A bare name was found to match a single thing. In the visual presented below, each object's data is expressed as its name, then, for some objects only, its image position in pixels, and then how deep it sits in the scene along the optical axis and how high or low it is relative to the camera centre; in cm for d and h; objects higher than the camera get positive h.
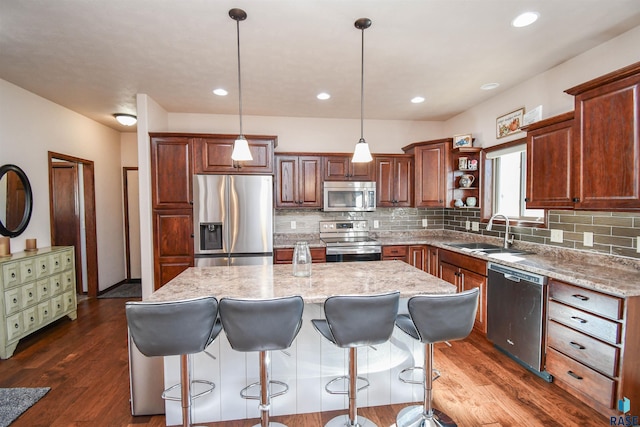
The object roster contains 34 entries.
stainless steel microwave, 420 +13
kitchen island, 182 -98
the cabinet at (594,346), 185 -94
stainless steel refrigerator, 352 -13
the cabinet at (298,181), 412 +34
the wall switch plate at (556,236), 282 -31
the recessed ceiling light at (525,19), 204 +126
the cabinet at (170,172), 356 +41
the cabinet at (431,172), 404 +44
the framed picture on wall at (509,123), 323 +89
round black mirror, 312 +8
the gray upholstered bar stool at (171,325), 138 -54
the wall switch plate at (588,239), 253 -30
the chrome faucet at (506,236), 334 -36
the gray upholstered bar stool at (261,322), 142 -55
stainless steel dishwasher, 237 -93
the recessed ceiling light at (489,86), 326 +127
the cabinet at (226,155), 362 +62
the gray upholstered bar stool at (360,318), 146 -55
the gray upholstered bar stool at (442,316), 152 -57
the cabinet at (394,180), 434 +35
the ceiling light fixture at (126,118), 414 +121
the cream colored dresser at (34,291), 282 -86
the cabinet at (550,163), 241 +33
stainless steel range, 389 -49
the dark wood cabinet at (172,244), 358 -43
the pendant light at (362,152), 222 +39
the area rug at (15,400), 202 -137
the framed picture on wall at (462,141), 386 +81
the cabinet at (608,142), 192 +41
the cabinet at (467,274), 303 -76
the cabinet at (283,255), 383 -62
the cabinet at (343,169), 423 +51
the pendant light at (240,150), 213 +40
